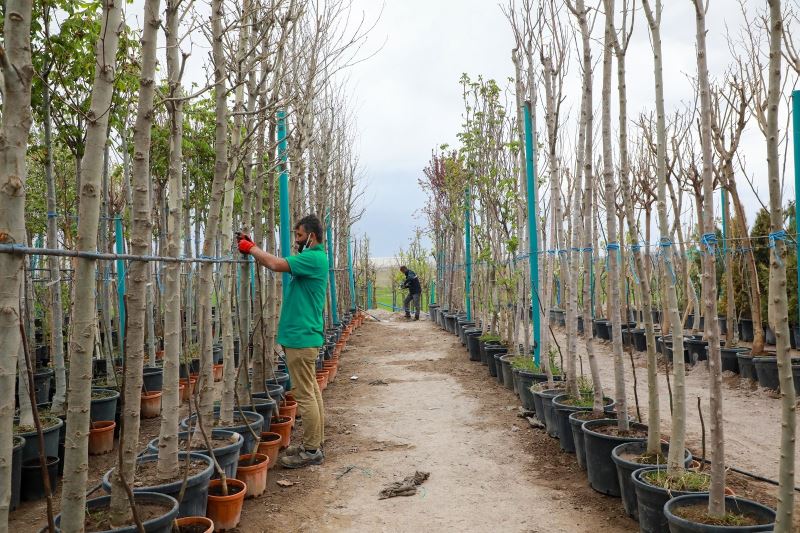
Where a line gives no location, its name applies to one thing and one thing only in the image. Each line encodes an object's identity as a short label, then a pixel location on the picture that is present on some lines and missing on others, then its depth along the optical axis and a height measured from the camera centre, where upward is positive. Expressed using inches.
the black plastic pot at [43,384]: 218.7 -33.3
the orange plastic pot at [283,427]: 186.7 -44.0
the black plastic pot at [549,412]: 193.3 -43.6
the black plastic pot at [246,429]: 159.9 -37.9
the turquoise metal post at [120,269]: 279.6 +11.6
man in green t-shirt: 175.8 -14.5
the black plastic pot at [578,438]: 160.6 -43.9
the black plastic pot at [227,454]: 133.0 -37.5
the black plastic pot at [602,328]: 440.5 -36.9
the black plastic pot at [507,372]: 278.4 -42.7
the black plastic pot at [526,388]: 230.7 -42.3
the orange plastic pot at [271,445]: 168.9 -44.9
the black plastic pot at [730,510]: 92.8 -40.3
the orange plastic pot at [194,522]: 108.8 -42.8
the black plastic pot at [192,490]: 111.4 -38.2
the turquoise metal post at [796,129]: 192.1 +48.3
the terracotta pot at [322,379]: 272.8 -42.6
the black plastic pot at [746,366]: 267.0 -41.2
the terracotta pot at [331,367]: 312.6 -42.7
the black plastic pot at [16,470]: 139.4 -41.7
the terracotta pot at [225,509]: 125.6 -46.8
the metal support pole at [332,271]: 437.7 +12.4
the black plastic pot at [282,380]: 218.3 -34.6
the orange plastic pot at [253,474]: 147.5 -46.3
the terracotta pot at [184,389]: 241.6 -40.5
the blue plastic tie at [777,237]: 84.0 +5.6
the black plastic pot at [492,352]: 315.6 -37.5
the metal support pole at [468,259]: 471.8 +20.5
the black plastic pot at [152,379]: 244.1 -36.0
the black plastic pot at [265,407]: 181.5 -36.3
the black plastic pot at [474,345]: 377.4 -40.0
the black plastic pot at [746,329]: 373.3 -34.2
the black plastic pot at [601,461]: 143.7 -45.1
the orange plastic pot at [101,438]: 186.1 -45.8
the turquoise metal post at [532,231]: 237.6 +21.3
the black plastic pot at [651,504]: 111.8 -43.7
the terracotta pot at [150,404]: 231.8 -44.1
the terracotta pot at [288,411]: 205.9 -42.7
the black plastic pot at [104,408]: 192.9 -37.7
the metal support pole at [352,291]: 727.0 -5.4
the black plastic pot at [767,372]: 247.8 -41.3
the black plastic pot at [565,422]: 177.3 -43.2
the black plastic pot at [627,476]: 127.0 -43.5
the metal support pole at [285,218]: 245.1 +29.5
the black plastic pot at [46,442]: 156.5 -39.1
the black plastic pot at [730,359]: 285.0 -40.3
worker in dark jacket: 672.4 -1.7
